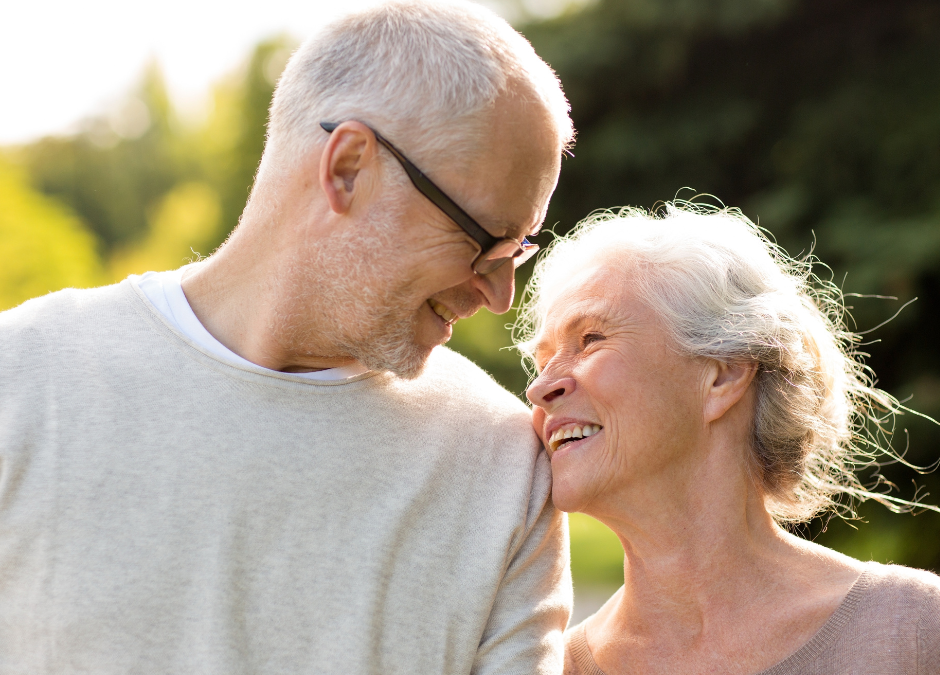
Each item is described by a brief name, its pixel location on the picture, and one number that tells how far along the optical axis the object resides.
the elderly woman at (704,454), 2.26
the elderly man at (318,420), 1.85
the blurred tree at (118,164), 46.94
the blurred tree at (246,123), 17.56
